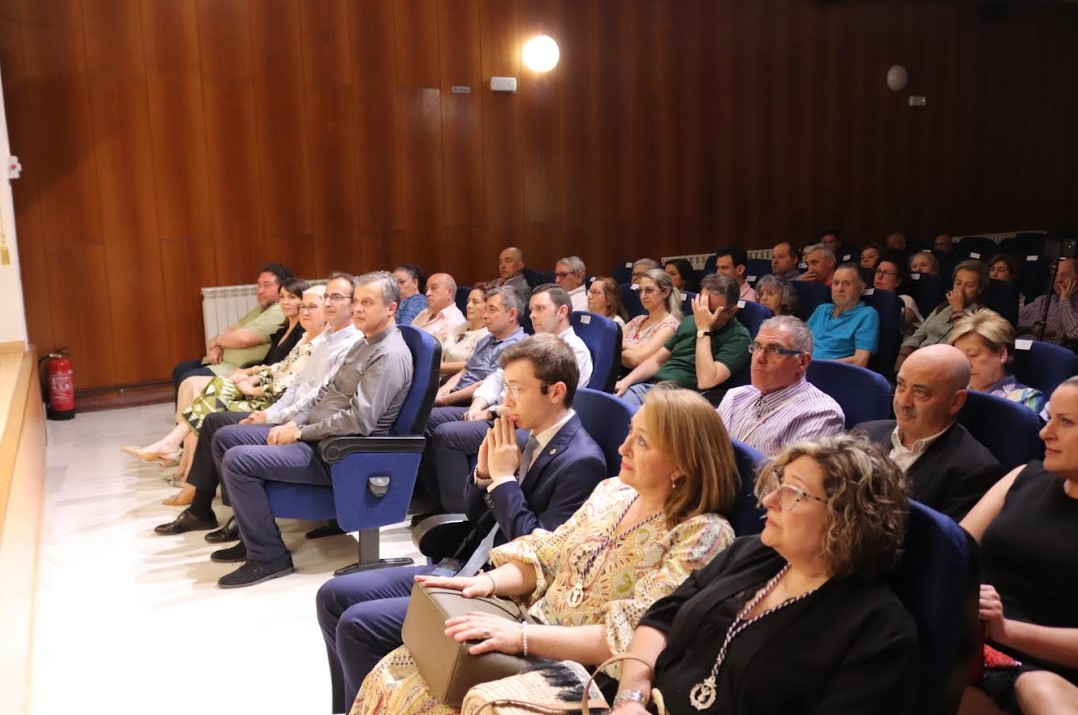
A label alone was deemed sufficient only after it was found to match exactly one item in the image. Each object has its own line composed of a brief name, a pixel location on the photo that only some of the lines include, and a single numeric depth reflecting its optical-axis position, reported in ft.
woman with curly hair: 4.87
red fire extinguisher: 20.70
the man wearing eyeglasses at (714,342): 13.66
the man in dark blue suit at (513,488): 7.70
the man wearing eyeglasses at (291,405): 13.67
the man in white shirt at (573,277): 20.71
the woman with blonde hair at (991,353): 10.03
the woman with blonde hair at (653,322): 15.58
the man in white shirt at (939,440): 7.34
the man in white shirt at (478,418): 13.44
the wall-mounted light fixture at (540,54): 26.05
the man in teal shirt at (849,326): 16.02
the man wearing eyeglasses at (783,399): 9.25
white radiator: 22.44
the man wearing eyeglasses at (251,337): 18.40
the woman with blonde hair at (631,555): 6.30
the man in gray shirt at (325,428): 11.92
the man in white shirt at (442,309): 17.89
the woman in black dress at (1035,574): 5.70
